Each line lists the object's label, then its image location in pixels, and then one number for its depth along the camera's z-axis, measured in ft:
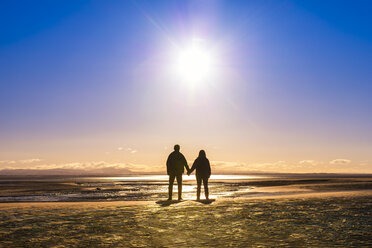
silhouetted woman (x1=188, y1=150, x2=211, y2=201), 57.00
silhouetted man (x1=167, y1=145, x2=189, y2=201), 56.24
